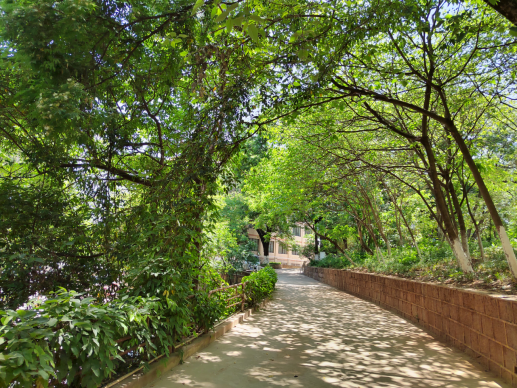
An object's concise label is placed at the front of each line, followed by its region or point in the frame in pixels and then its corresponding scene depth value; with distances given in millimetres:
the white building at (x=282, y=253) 48844
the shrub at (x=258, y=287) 11344
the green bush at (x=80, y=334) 2744
